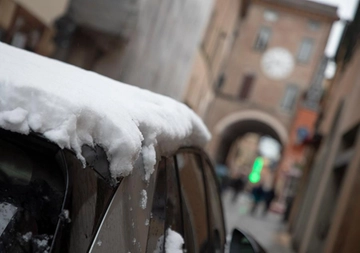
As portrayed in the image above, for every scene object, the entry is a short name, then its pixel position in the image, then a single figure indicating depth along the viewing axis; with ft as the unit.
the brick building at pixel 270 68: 116.16
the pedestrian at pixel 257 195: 76.74
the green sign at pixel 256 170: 92.43
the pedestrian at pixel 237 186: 88.79
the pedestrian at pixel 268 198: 79.04
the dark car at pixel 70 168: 4.82
